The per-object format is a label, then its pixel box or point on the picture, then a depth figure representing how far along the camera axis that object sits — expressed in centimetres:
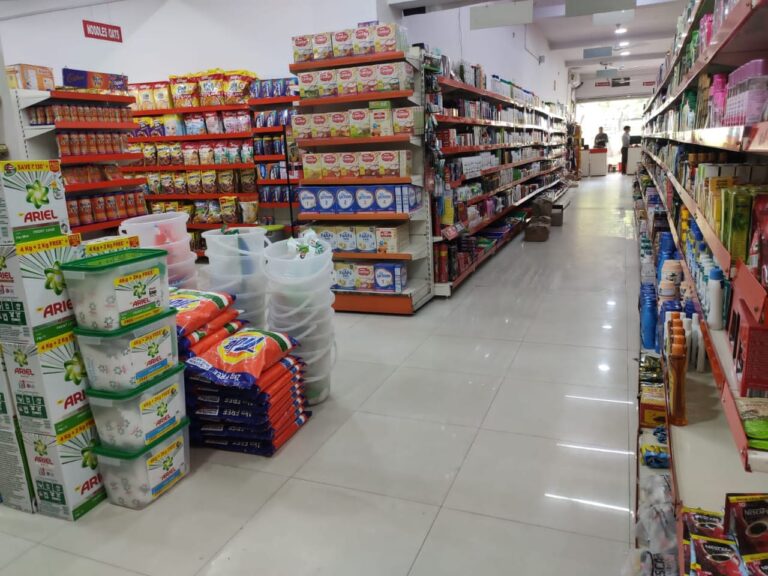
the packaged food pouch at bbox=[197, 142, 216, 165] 734
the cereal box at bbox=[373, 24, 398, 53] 459
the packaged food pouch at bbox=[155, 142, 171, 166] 752
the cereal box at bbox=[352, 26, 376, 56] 466
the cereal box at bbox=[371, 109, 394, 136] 469
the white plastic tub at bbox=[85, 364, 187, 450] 227
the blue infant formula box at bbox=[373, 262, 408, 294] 485
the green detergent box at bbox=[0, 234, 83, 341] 210
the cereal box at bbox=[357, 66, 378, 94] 471
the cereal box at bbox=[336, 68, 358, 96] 477
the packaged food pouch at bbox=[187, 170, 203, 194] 744
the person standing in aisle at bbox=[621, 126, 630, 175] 2388
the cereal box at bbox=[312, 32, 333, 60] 482
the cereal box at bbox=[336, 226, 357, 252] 497
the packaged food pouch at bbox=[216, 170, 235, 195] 733
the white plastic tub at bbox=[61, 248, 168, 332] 215
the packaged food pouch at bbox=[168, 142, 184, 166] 749
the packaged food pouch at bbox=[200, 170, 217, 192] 739
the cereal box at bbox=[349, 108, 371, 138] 476
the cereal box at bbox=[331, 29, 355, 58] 473
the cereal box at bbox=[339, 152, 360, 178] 484
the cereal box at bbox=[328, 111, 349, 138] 484
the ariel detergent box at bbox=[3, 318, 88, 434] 217
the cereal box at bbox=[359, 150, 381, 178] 475
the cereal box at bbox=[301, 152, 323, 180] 498
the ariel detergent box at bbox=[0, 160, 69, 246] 207
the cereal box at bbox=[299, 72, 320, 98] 489
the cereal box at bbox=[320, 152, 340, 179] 491
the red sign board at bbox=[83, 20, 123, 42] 688
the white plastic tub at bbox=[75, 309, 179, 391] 222
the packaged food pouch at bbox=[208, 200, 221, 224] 748
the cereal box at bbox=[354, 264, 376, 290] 496
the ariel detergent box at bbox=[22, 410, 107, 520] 227
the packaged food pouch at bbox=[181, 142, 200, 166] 740
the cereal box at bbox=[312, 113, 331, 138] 490
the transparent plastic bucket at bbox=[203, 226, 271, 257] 321
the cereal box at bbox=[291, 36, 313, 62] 489
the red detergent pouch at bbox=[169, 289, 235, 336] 272
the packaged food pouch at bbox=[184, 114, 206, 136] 737
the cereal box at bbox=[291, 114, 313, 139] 496
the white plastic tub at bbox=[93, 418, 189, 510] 234
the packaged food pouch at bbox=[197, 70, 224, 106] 714
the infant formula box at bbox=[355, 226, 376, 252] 489
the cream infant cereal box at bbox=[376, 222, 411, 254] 481
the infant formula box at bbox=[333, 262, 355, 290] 505
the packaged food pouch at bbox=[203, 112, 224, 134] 730
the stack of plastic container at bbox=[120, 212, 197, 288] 324
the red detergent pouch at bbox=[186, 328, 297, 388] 261
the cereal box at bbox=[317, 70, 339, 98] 485
